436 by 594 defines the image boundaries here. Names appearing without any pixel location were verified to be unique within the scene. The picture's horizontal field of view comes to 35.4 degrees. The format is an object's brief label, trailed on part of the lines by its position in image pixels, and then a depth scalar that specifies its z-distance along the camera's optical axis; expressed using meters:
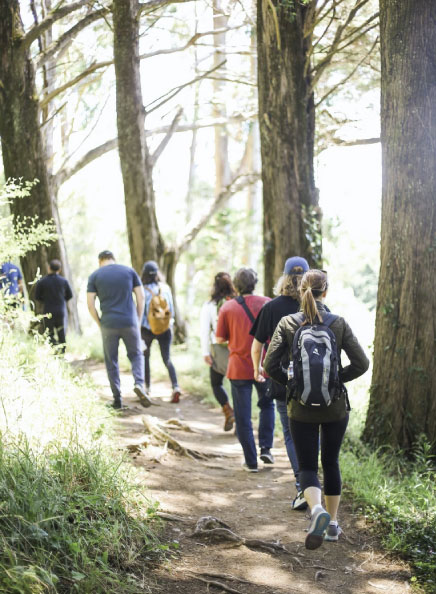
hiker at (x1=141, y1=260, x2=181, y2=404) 10.25
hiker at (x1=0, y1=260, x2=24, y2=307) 11.35
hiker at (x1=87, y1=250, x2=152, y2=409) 8.87
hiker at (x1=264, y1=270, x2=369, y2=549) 4.41
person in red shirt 6.93
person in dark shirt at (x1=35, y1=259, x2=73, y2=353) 10.72
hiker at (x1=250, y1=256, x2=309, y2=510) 5.79
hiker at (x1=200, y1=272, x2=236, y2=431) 8.57
